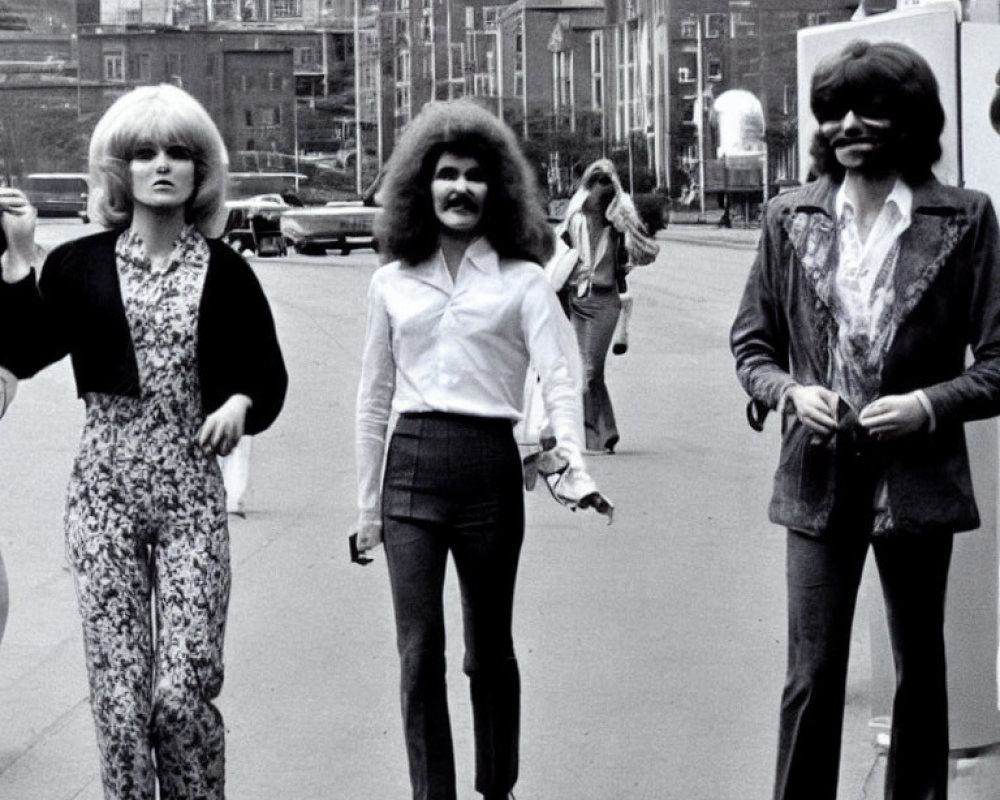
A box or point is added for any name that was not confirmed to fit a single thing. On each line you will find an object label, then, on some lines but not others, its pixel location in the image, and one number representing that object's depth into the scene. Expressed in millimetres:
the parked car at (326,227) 55375
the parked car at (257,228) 54562
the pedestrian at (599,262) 13477
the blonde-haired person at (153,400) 4484
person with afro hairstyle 4984
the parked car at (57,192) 70062
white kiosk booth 5359
